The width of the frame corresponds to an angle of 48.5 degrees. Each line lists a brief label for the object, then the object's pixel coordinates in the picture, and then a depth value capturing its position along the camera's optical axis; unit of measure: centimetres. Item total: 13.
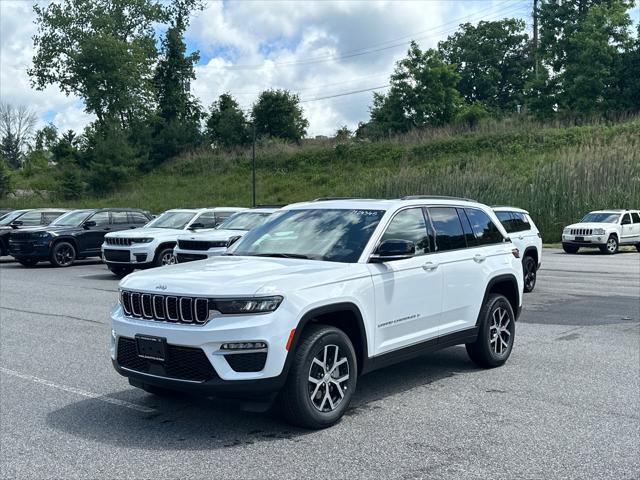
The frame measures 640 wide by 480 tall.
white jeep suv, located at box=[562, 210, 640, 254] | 2680
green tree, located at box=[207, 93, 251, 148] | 7400
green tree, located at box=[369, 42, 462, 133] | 6781
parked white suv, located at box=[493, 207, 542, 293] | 1444
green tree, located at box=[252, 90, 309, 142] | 7662
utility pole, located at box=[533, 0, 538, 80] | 6500
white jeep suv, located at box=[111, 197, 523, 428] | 504
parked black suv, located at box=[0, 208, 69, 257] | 2395
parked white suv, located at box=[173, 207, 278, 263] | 1520
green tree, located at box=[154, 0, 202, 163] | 7900
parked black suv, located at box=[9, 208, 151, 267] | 2094
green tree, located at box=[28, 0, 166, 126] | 7188
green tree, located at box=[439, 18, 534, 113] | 8312
